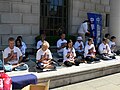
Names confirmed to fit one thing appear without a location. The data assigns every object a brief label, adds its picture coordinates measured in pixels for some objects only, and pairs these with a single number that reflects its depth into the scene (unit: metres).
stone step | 3.10
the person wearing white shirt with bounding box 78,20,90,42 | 5.77
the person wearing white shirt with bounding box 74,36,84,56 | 4.97
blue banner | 5.80
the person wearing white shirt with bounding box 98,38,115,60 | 4.70
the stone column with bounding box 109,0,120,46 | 7.13
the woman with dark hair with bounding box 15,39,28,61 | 4.23
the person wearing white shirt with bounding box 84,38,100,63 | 4.28
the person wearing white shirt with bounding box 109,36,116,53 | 5.36
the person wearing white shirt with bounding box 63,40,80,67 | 3.80
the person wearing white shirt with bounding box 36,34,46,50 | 4.63
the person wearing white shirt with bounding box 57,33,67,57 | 4.90
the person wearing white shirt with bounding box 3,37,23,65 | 3.41
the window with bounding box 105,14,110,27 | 7.37
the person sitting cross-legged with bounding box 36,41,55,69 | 3.48
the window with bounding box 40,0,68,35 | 5.67
